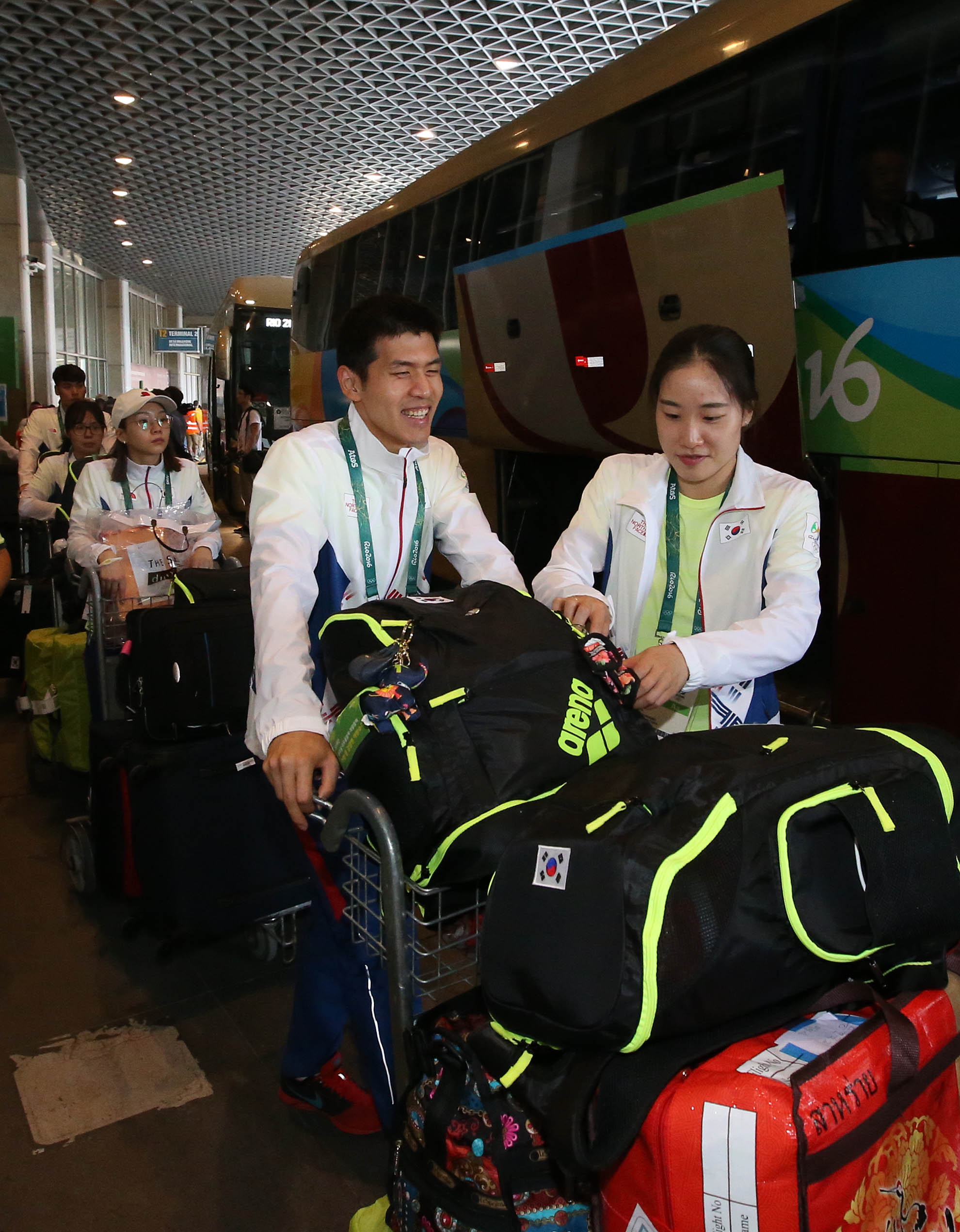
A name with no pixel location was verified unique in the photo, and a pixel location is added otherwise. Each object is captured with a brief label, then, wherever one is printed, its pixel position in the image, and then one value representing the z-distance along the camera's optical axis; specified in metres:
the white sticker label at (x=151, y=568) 4.03
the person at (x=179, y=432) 4.55
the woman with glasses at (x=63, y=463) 5.69
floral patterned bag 1.34
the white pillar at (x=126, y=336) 32.16
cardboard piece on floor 2.55
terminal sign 34.66
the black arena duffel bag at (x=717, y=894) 1.21
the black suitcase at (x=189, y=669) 3.21
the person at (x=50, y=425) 7.44
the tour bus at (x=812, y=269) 3.43
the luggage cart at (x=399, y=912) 1.47
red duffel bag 1.20
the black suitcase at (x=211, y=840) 3.04
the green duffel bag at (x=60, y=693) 4.32
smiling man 2.02
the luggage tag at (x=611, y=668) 1.71
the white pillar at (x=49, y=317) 19.27
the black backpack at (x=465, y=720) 1.47
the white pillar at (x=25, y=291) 15.48
